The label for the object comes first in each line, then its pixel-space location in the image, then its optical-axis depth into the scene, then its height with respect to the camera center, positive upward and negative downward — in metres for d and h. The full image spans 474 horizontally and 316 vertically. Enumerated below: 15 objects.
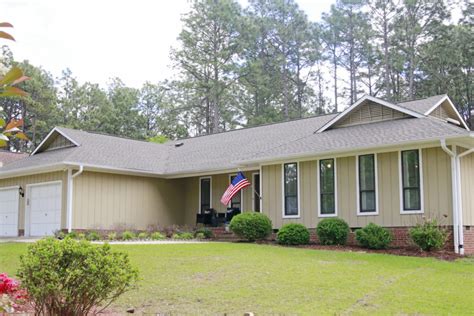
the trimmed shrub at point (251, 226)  17.78 -0.53
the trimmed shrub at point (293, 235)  16.91 -0.77
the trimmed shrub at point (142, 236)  19.85 -0.91
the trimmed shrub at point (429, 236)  14.62 -0.71
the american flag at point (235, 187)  19.78 +0.77
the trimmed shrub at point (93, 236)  19.26 -0.88
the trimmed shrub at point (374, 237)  15.58 -0.77
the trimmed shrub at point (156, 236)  19.93 -0.92
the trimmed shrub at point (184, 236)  20.09 -0.93
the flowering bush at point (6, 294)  4.04 -0.68
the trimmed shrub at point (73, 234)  18.83 -0.80
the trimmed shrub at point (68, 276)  6.66 -0.77
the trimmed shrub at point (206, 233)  20.81 -0.85
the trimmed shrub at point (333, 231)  16.38 -0.65
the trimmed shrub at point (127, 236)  19.33 -0.88
